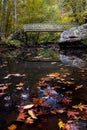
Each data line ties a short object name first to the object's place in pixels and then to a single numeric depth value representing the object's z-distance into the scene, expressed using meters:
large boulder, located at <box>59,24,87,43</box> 6.56
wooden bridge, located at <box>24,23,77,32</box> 8.28
